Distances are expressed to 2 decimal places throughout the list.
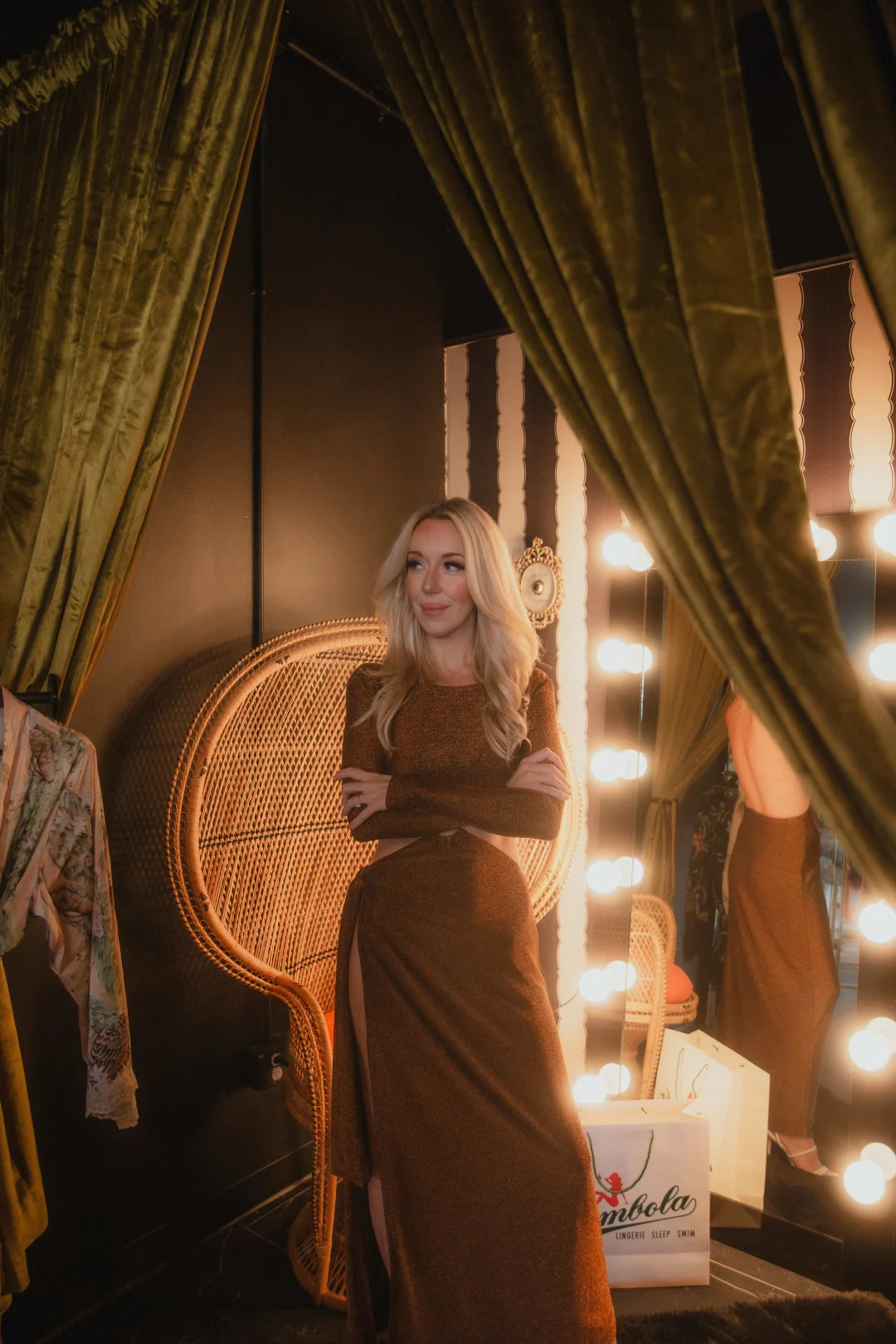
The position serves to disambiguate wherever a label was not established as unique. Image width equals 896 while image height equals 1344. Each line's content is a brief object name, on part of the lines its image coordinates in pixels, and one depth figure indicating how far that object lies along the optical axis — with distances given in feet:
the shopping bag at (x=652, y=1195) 6.57
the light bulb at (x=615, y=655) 8.33
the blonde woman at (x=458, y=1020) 5.12
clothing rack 5.06
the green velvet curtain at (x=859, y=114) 2.85
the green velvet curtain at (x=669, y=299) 3.01
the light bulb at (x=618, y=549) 8.52
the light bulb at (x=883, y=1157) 6.49
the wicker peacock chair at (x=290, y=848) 6.15
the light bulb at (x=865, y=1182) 6.51
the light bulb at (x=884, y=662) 6.50
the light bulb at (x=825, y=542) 7.15
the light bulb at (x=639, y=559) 8.28
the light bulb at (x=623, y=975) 7.70
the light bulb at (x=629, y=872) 7.68
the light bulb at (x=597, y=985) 7.88
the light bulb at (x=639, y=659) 7.93
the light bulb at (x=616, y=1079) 7.72
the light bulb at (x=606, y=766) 8.40
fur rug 6.05
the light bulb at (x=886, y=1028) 6.47
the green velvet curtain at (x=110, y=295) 4.92
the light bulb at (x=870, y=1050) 6.48
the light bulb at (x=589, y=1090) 7.81
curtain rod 8.00
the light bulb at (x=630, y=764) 8.10
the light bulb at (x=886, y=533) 6.83
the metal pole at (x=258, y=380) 7.79
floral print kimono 4.84
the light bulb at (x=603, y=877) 8.05
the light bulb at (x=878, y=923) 6.48
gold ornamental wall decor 9.20
